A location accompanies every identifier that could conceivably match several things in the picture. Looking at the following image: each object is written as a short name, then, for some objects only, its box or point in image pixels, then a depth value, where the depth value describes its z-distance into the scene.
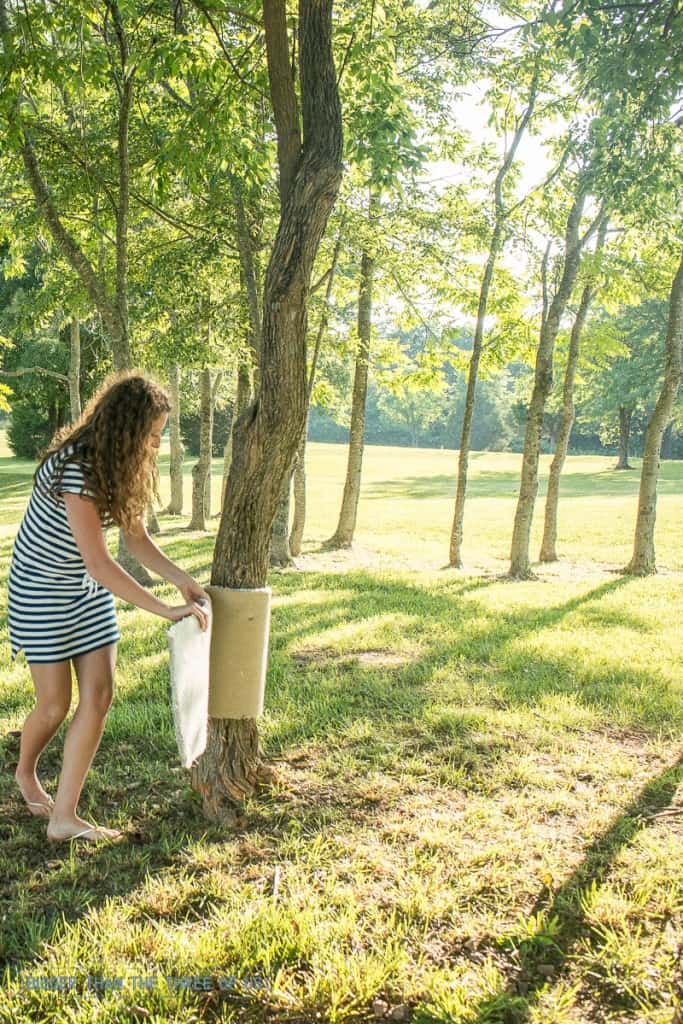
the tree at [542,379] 10.35
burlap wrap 3.46
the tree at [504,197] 9.76
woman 2.91
